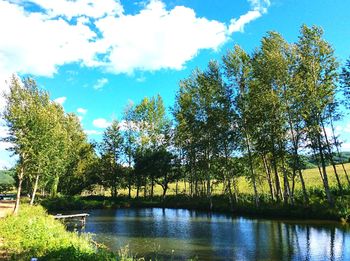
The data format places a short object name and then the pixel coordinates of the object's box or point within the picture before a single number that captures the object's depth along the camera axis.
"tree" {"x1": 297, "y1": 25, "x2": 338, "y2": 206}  38.62
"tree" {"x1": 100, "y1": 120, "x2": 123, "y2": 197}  80.12
